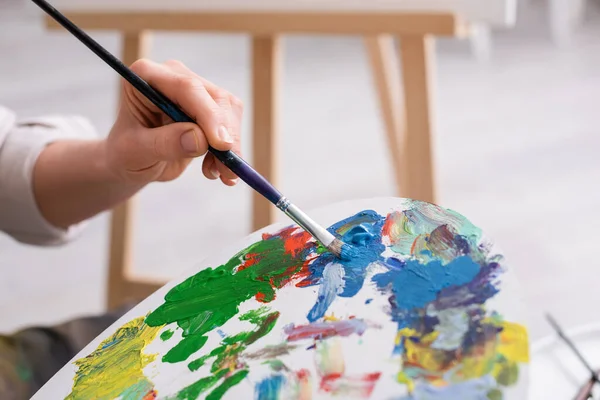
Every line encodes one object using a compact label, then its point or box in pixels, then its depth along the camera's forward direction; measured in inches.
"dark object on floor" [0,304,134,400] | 34.3
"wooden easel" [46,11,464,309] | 40.6
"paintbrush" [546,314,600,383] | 33.6
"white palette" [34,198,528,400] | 26.1
